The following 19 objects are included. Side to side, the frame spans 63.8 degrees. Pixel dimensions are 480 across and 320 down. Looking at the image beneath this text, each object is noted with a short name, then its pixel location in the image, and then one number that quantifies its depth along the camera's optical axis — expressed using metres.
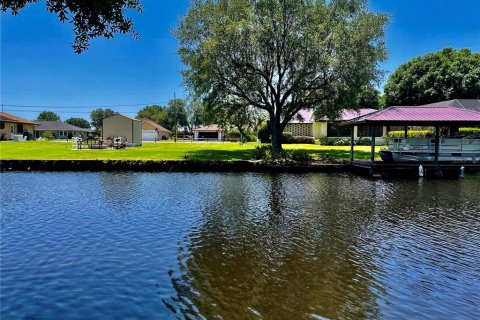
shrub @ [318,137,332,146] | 49.53
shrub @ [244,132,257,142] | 65.88
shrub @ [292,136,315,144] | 52.96
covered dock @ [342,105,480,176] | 26.53
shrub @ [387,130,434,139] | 44.22
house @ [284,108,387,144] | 53.12
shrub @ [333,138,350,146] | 48.59
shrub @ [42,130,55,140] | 64.75
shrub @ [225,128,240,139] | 74.83
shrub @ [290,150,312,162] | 31.04
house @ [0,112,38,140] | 58.09
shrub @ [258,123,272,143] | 55.35
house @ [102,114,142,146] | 46.00
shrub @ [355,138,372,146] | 49.45
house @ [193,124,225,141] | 93.68
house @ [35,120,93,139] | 90.62
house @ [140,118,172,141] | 80.25
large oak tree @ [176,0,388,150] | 30.09
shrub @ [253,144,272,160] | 31.70
